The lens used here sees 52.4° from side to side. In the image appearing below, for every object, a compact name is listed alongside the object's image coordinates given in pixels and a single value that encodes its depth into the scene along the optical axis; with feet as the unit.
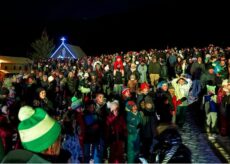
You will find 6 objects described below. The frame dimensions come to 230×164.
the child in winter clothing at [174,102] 26.22
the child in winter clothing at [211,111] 24.95
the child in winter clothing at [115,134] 17.80
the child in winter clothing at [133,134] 18.68
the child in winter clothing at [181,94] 26.69
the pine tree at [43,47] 188.47
